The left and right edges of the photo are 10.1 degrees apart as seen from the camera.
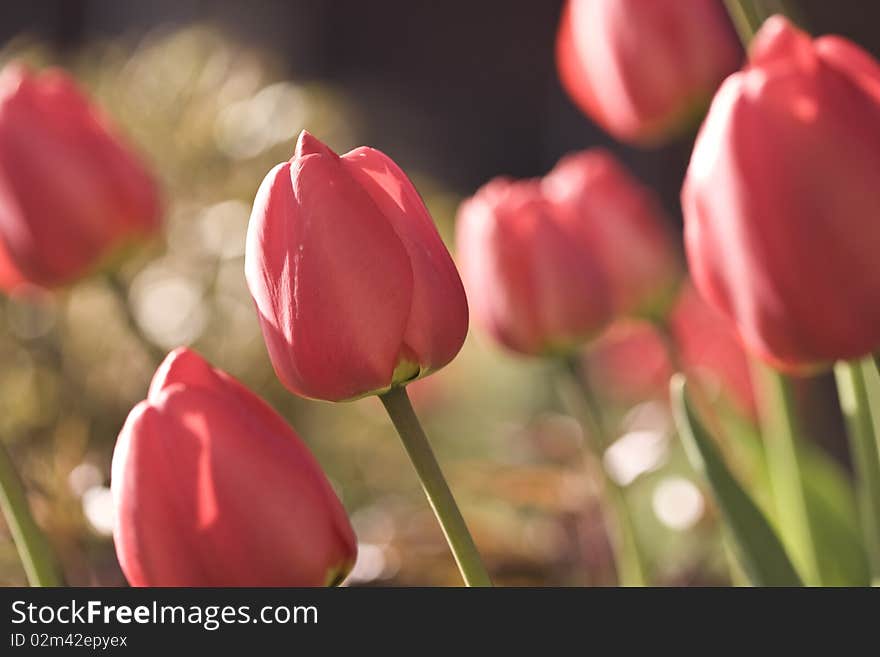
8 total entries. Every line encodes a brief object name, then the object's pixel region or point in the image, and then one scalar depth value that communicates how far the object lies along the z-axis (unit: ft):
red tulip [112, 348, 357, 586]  3.36
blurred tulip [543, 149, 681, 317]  4.05
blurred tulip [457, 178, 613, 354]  3.96
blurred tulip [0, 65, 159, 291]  3.86
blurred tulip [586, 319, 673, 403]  5.88
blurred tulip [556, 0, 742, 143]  3.87
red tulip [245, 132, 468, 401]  3.35
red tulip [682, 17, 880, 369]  3.36
